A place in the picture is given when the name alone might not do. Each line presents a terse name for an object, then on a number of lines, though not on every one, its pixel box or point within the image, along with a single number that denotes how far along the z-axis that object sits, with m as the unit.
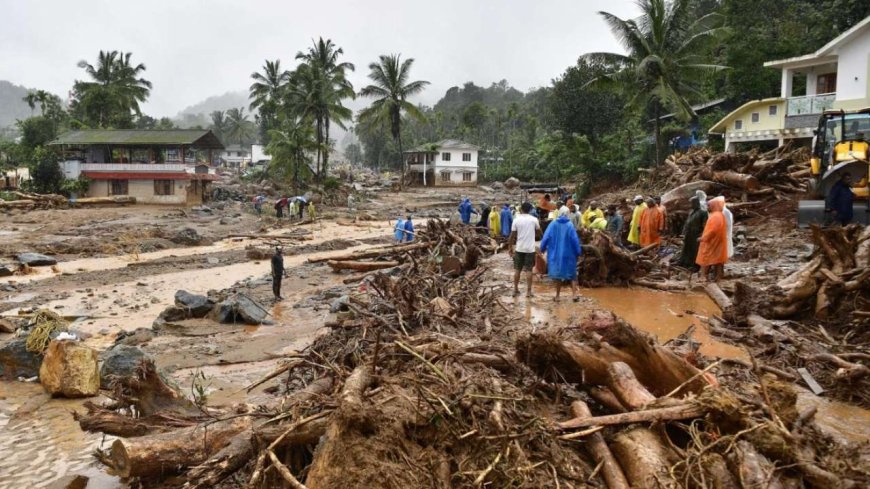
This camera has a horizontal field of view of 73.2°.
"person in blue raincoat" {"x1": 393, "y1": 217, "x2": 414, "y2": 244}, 19.91
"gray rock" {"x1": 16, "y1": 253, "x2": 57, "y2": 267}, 19.81
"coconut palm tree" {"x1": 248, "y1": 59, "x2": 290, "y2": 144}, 58.66
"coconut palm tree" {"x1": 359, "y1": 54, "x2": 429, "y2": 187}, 48.47
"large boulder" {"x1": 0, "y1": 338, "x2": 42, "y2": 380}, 8.84
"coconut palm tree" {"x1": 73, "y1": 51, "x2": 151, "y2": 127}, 51.75
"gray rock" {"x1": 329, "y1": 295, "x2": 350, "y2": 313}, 11.73
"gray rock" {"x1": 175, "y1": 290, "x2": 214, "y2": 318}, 12.62
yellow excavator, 12.41
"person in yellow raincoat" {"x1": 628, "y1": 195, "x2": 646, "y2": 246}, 12.98
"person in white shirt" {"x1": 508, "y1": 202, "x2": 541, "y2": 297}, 9.41
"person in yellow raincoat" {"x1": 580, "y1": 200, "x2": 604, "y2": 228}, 13.99
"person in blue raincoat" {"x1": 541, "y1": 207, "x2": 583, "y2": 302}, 9.30
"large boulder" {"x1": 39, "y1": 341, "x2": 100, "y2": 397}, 7.89
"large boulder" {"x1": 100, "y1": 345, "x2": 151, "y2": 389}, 8.19
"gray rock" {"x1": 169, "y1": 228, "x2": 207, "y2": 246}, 25.28
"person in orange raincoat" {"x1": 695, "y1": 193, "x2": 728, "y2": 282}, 9.34
